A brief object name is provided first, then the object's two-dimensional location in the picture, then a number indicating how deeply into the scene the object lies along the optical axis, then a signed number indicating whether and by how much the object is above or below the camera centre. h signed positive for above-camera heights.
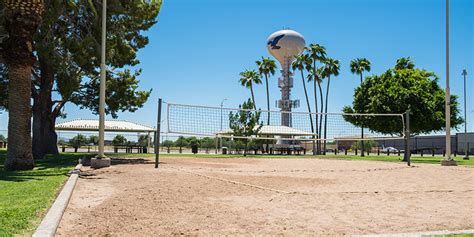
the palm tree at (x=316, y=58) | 55.19 +10.62
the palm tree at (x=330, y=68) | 55.00 +9.32
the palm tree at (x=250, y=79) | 65.12 +9.16
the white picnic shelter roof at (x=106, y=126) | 32.44 +0.81
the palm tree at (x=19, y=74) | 13.33 +1.97
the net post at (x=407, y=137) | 17.69 +0.10
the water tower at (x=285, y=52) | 59.03 +12.33
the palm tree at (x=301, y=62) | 56.16 +10.35
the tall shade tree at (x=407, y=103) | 28.36 +2.57
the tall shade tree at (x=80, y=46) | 17.77 +4.06
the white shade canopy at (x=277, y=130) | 41.00 +0.82
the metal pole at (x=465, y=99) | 54.87 +5.36
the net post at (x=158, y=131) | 14.44 +0.20
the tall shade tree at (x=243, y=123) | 37.79 +1.33
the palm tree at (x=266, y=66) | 63.47 +10.90
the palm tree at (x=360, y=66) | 53.84 +9.46
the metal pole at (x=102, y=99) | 14.76 +1.32
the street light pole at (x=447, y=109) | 19.41 +1.45
